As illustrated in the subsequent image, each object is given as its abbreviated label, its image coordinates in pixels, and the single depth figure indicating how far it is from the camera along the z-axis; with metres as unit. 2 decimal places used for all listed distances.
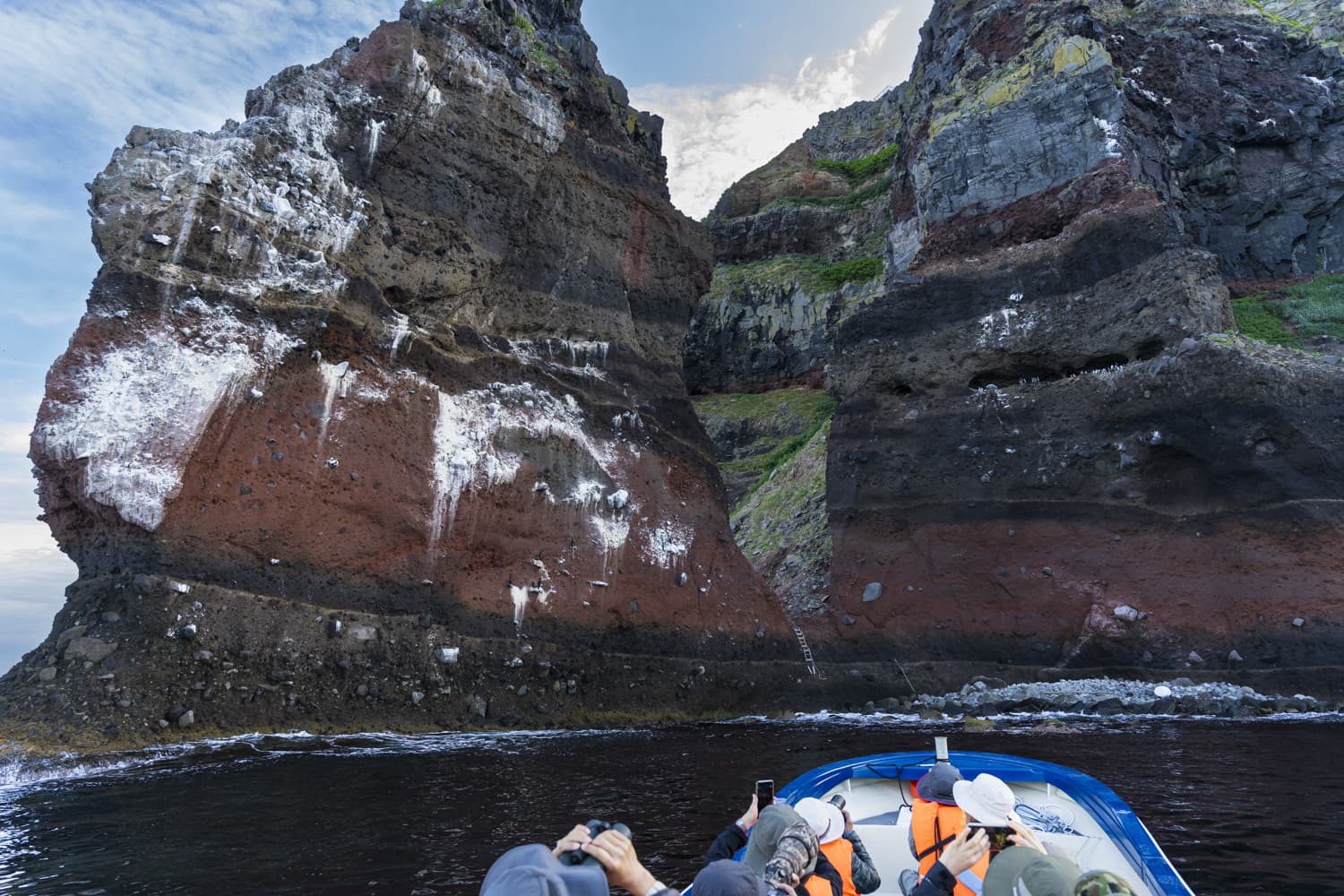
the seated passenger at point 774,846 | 3.24
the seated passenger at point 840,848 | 3.61
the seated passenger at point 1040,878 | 2.19
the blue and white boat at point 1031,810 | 4.46
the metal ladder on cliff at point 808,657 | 16.64
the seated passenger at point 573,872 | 1.65
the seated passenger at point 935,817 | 3.62
